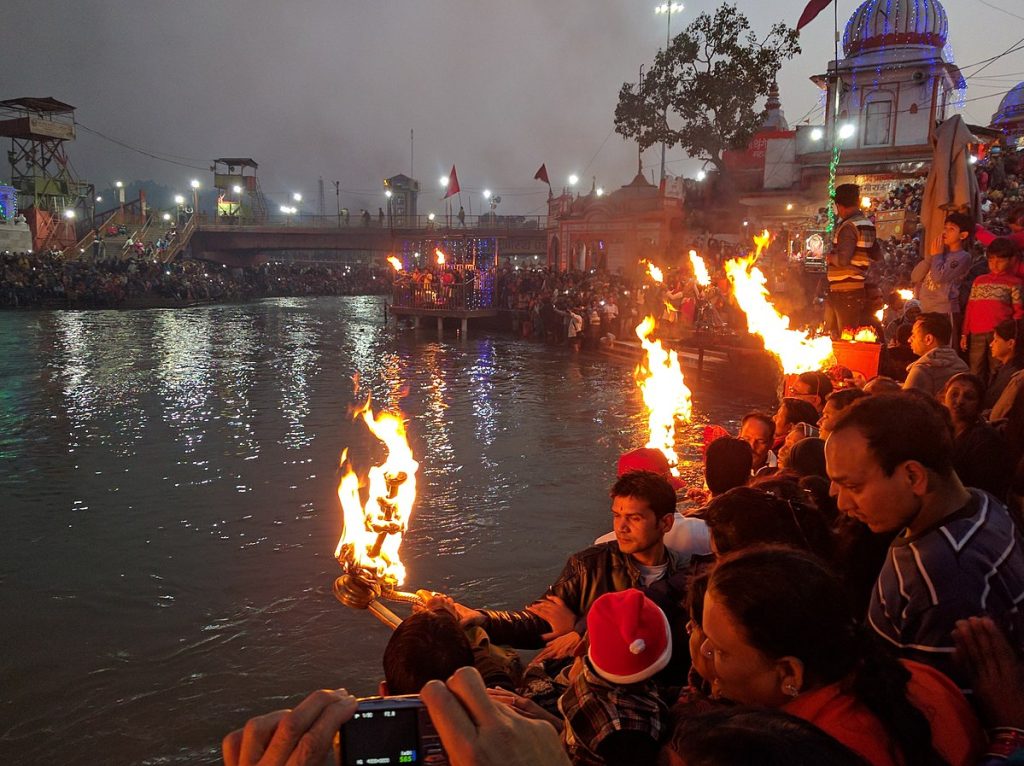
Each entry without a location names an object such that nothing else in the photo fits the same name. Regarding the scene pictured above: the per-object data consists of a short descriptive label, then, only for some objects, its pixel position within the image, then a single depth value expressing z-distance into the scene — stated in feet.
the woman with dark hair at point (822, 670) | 5.26
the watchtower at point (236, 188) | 237.25
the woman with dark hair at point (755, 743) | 3.88
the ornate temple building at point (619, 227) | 114.93
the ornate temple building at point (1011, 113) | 116.98
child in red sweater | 21.58
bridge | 193.47
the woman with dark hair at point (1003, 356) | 19.45
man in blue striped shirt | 6.71
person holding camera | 4.04
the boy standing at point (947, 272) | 23.39
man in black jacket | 11.12
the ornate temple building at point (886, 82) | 109.09
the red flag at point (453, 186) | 138.39
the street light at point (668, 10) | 121.90
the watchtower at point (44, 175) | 168.35
